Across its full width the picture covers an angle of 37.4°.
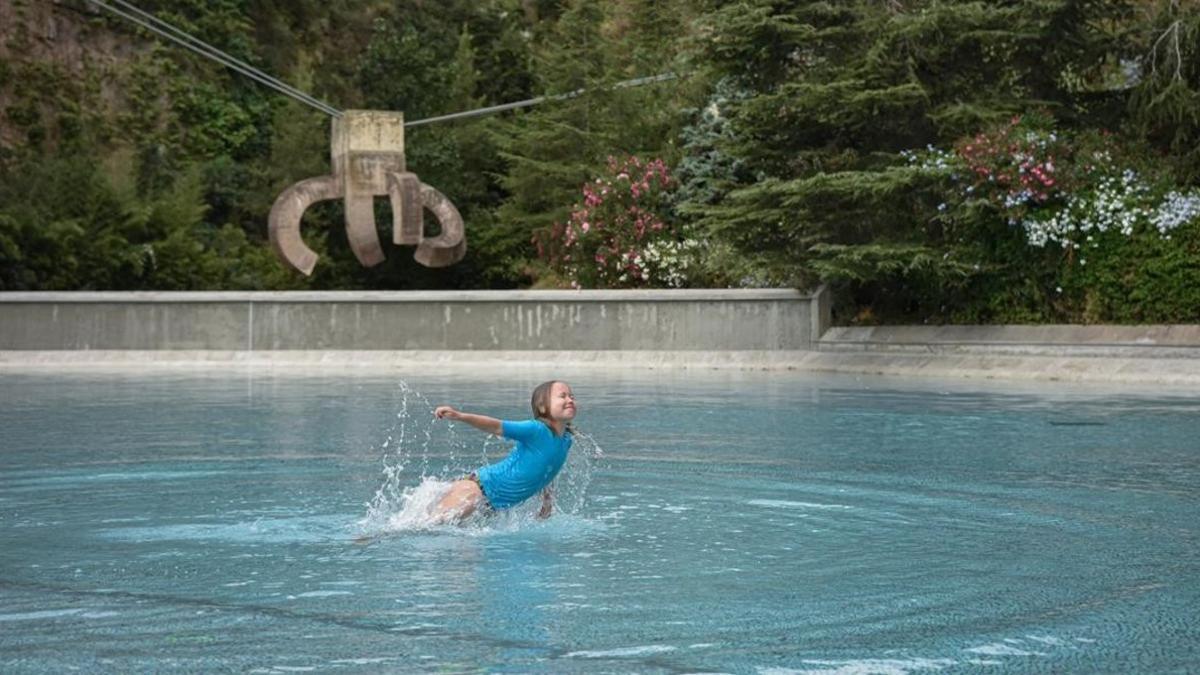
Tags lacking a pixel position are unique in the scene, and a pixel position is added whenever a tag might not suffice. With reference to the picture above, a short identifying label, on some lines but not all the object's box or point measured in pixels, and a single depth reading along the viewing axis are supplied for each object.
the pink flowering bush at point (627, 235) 33.00
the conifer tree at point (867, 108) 27.58
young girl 9.70
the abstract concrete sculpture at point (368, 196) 32.59
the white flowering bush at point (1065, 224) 25.28
